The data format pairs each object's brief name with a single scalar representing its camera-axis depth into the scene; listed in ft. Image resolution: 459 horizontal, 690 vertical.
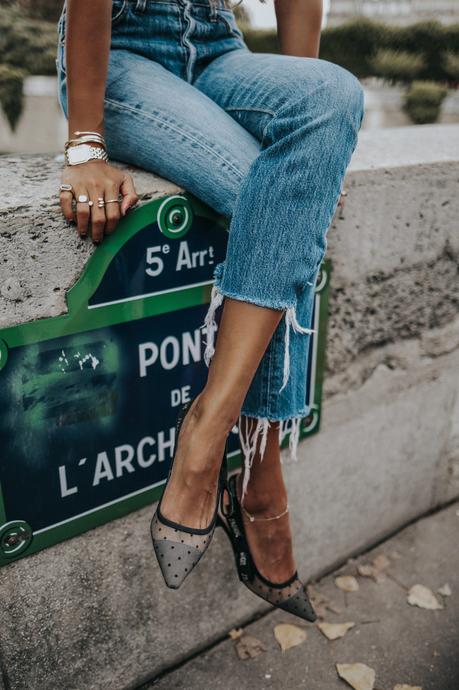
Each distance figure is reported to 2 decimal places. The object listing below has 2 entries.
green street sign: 4.57
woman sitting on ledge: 4.22
